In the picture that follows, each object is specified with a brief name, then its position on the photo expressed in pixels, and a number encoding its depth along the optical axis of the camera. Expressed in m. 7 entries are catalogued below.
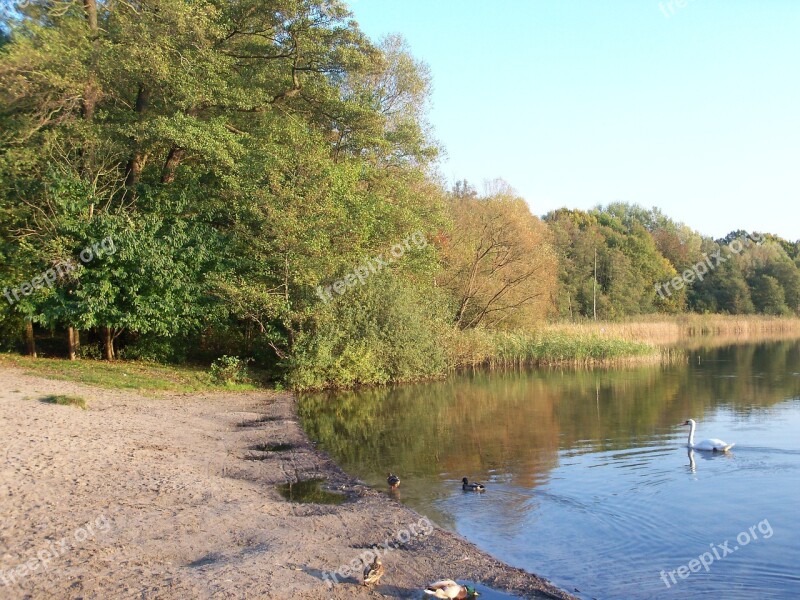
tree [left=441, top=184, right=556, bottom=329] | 42.03
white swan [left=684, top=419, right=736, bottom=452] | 16.69
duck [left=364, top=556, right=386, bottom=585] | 7.94
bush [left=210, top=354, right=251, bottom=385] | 26.77
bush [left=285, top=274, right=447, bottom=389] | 27.03
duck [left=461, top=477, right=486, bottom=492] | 13.26
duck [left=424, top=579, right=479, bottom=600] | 7.64
